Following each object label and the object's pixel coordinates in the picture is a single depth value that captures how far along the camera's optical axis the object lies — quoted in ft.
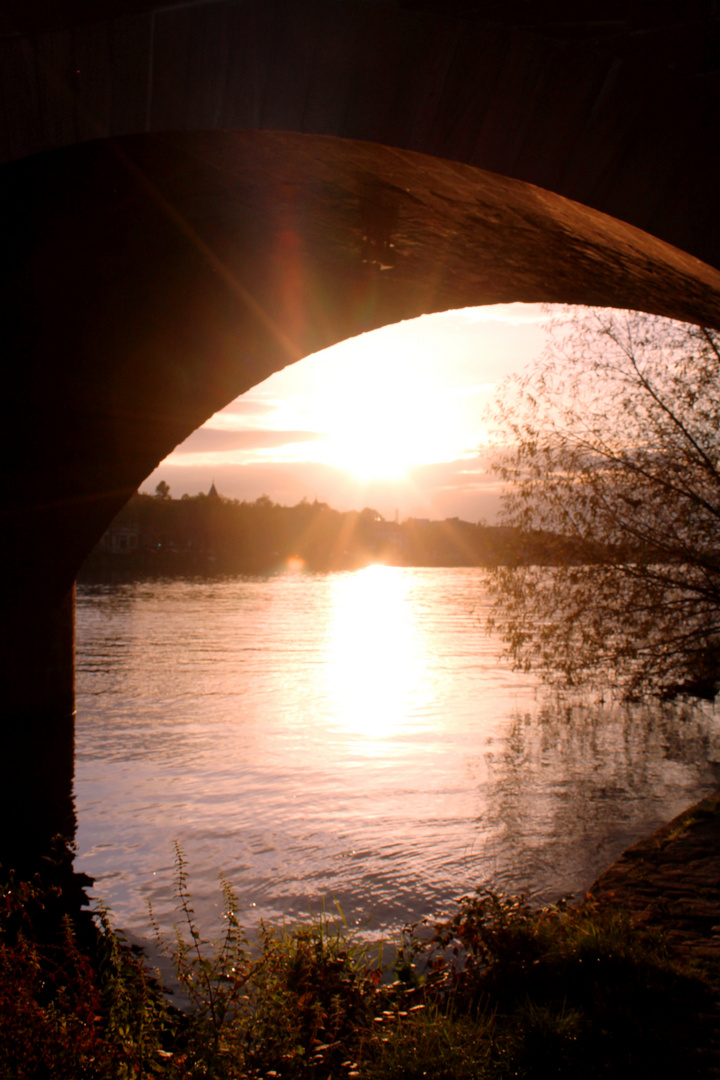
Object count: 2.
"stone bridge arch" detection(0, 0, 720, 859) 8.42
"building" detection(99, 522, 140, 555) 403.17
